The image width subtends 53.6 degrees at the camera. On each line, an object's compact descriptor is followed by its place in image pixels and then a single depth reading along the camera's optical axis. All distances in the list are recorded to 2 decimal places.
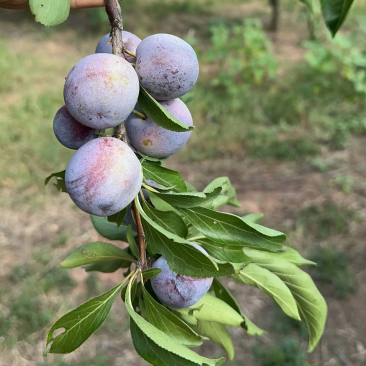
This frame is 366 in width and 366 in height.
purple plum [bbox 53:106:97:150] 0.23
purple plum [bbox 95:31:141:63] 0.24
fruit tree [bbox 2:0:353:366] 0.20
